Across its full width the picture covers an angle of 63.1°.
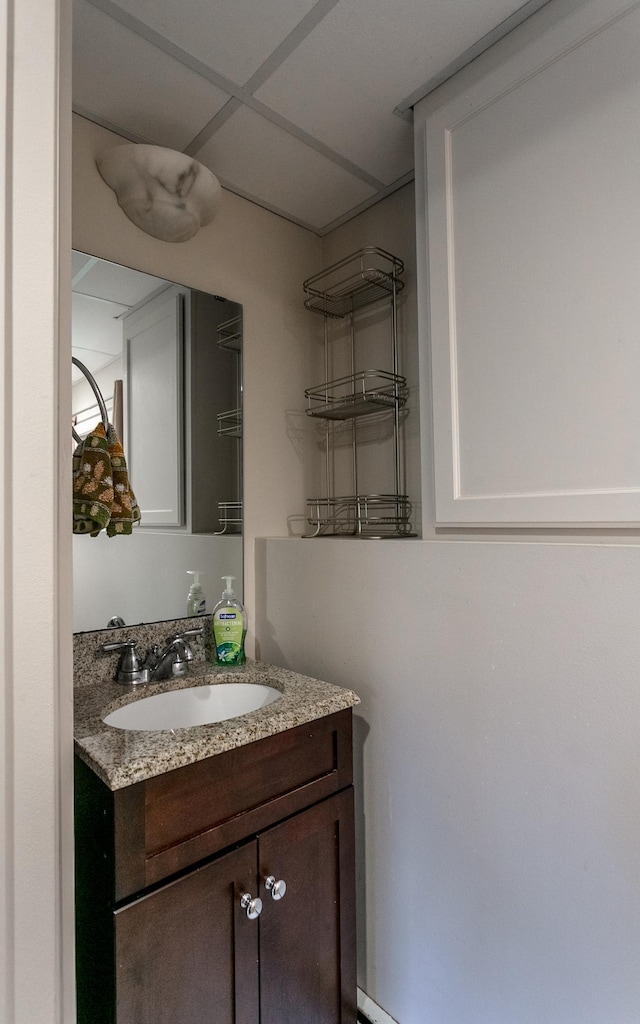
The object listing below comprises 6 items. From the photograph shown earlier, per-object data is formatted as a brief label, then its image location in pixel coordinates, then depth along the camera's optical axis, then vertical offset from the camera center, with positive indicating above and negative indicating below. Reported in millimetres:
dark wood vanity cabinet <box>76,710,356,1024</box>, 848 -659
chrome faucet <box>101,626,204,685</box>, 1289 -342
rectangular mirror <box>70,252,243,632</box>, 1290 +271
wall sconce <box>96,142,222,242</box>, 1260 +856
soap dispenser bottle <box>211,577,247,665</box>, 1419 -297
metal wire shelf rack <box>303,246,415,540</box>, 1556 +414
